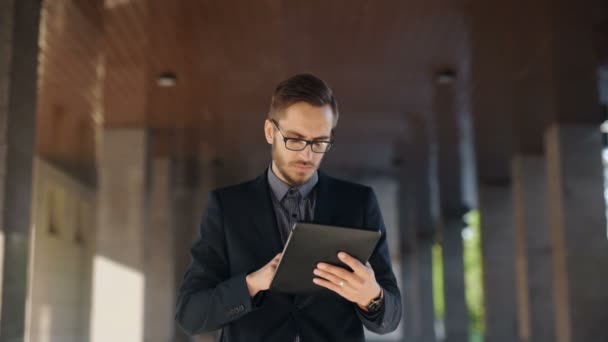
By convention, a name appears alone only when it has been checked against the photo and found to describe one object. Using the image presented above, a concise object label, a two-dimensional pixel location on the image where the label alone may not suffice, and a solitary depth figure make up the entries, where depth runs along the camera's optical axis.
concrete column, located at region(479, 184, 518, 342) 19.47
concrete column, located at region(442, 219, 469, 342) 23.92
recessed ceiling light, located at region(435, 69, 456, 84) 12.14
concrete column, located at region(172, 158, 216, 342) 19.41
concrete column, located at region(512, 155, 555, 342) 15.90
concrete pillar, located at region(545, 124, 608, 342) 11.58
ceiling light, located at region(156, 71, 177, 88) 12.08
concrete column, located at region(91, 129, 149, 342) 14.80
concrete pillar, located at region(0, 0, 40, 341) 6.34
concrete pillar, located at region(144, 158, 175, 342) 18.36
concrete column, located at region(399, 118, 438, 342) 23.21
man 2.26
